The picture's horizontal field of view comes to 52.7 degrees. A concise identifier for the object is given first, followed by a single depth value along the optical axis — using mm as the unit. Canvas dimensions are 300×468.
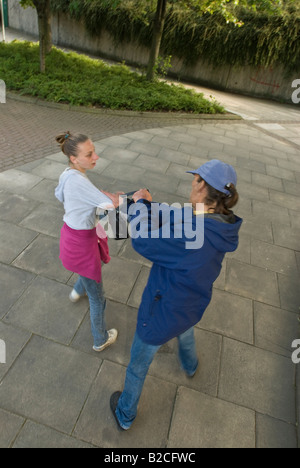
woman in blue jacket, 1604
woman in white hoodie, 2041
